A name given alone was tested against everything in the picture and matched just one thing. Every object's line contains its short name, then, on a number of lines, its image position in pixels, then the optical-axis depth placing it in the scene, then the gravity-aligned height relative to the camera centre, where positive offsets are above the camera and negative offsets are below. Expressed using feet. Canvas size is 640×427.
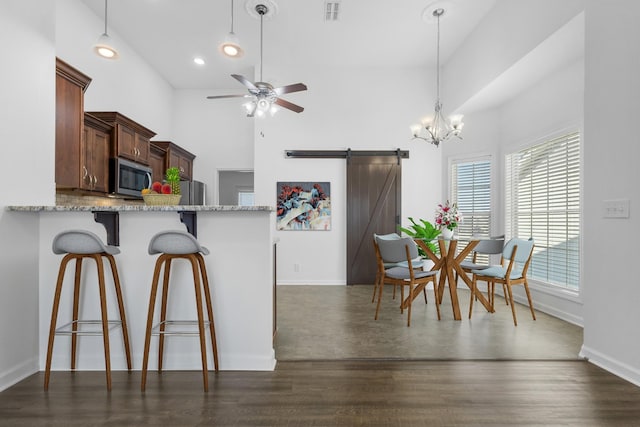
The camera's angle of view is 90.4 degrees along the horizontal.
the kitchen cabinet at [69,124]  9.12 +2.56
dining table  10.93 -1.87
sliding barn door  16.81 +0.40
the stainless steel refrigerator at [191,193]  16.66 +0.92
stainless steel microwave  11.75 +1.29
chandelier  12.65 +4.34
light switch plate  6.98 +0.13
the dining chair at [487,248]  11.30 -1.28
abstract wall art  16.93 +0.31
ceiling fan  10.71 +4.13
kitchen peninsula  7.20 -1.65
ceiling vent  12.02 +7.86
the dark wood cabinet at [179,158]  15.89 +2.79
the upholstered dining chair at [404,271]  10.45 -2.04
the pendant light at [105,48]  9.04 +4.63
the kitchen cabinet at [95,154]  10.51 +1.88
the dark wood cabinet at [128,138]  11.66 +2.87
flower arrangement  11.77 -0.22
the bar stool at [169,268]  6.24 -1.21
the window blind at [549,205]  11.07 +0.33
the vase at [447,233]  11.63 -0.77
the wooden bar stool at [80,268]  6.18 -1.22
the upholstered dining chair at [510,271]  10.35 -2.02
